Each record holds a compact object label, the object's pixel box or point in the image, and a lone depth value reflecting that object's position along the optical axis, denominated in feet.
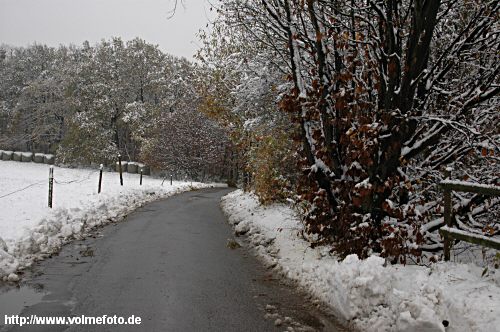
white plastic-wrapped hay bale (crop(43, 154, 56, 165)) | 150.10
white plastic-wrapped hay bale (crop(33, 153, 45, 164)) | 151.23
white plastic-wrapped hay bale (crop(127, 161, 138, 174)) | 138.41
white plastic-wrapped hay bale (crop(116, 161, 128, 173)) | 140.68
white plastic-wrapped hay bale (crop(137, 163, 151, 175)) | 144.36
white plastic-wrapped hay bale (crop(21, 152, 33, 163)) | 150.71
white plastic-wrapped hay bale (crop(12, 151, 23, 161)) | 152.34
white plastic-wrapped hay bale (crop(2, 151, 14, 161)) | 153.58
